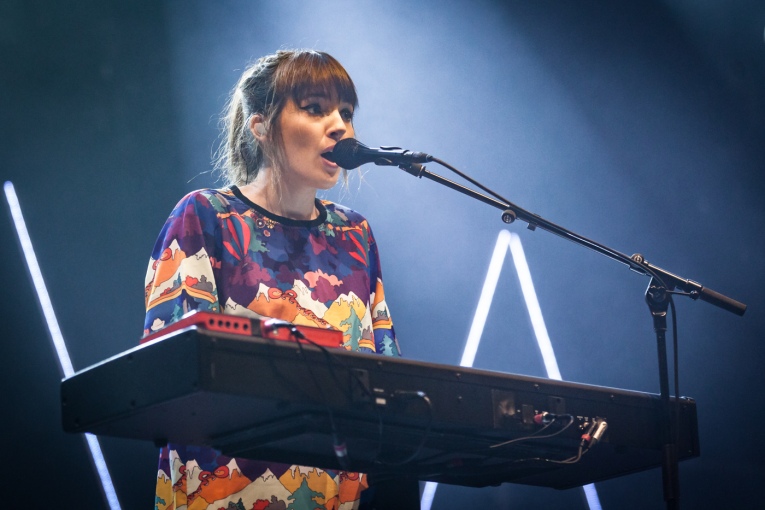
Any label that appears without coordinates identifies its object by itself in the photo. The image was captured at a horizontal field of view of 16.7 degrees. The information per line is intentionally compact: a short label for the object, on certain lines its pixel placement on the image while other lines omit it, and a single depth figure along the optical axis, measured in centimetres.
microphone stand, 398
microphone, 401
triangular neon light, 525
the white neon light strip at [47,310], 482
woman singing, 394
